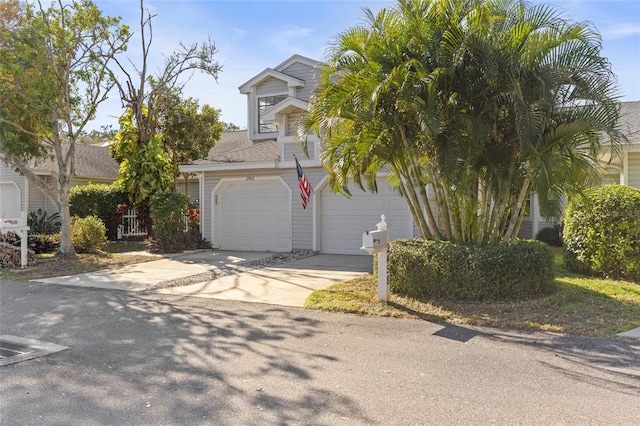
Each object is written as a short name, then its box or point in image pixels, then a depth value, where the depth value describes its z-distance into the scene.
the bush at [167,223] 15.20
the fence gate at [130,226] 19.19
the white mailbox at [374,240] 7.41
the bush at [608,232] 8.75
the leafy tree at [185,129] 21.42
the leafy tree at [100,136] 25.33
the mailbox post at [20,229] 12.17
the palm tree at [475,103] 7.00
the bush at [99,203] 18.95
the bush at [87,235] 14.88
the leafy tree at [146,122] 17.83
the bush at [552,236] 14.60
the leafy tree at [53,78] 12.32
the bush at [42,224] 19.08
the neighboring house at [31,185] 20.39
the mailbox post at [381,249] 7.42
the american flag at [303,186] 13.15
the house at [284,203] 13.85
